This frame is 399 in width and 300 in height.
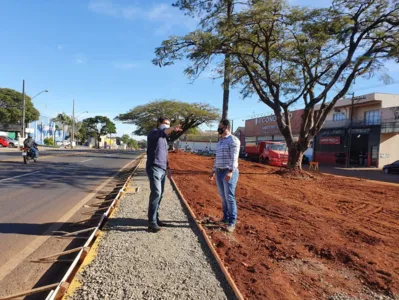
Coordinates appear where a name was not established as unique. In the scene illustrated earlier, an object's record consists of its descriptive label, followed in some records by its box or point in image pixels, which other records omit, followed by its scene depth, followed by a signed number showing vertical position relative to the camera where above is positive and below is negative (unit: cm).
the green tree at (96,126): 10144 +297
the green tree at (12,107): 5681 +430
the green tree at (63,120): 9388 +408
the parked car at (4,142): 4772 -136
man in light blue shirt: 551 -44
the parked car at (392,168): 2730 -166
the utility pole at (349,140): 3552 +61
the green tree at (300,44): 1431 +453
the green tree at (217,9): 1527 +594
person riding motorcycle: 1859 -64
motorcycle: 1820 -119
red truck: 2812 -90
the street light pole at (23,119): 3648 +116
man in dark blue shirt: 534 -40
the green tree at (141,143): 17234 -295
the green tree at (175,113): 4872 +380
